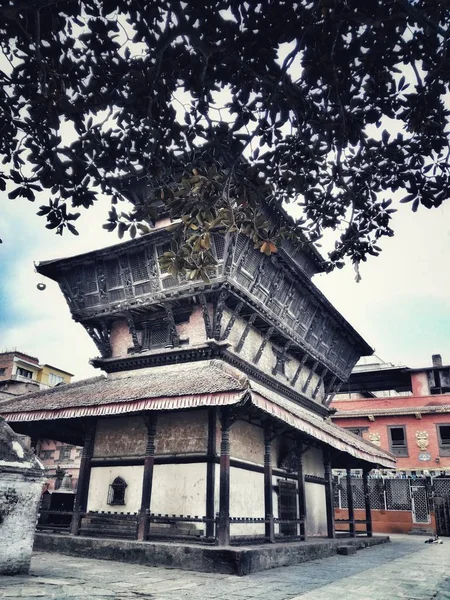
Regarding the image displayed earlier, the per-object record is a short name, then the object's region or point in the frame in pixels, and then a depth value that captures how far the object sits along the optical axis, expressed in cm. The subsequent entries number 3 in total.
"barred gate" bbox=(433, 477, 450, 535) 2556
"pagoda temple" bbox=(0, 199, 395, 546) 1052
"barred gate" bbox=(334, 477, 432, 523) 2666
